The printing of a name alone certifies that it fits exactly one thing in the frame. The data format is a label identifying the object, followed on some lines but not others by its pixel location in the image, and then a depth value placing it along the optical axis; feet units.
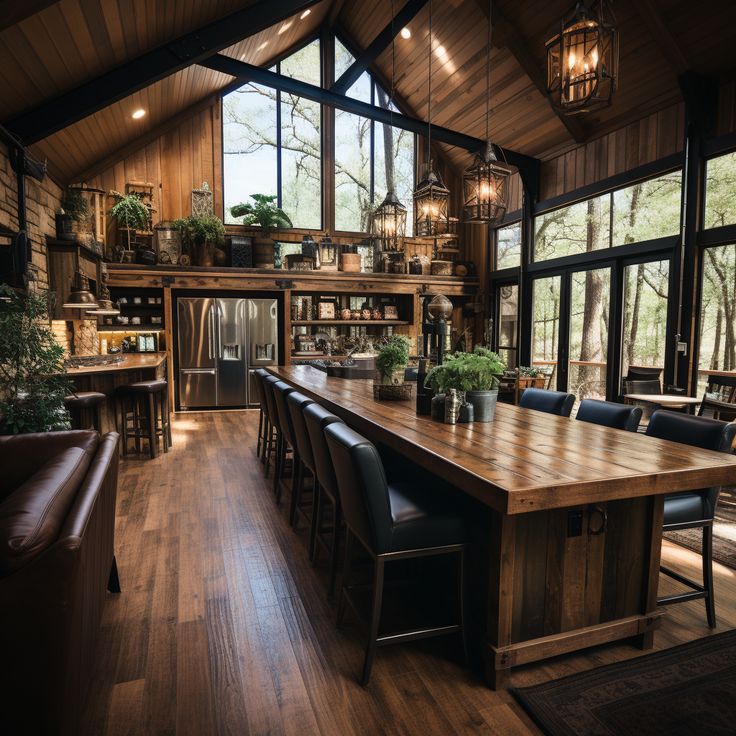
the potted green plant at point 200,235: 25.73
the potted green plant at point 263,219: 26.96
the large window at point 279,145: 28.53
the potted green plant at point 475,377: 8.48
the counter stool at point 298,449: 9.50
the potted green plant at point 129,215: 24.93
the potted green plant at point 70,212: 19.24
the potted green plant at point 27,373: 9.88
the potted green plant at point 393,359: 10.96
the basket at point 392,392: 11.40
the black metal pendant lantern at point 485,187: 10.96
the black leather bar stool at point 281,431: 11.43
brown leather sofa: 4.20
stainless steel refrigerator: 25.84
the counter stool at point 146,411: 16.62
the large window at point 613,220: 19.40
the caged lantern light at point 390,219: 13.39
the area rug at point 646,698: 5.53
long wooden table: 5.77
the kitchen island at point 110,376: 15.38
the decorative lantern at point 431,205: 11.83
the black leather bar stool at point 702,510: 7.52
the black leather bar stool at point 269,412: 13.28
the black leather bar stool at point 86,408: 14.21
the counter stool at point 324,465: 7.89
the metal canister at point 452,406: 8.72
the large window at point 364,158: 30.48
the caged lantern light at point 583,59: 7.42
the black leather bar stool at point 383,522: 6.16
